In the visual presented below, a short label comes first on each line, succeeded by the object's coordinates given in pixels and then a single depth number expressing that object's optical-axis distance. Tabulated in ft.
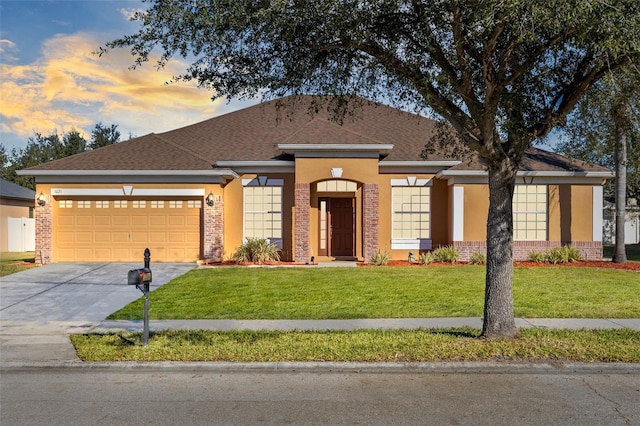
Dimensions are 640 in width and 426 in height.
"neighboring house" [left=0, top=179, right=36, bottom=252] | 96.12
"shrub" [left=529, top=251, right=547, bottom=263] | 63.98
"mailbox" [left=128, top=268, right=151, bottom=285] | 25.15
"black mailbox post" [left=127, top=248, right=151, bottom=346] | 25.22
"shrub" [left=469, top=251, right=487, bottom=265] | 63.21
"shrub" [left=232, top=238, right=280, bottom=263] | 62.59
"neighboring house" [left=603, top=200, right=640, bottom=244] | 128.57
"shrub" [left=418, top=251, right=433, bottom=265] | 63.16
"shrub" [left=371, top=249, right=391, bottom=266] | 61.57
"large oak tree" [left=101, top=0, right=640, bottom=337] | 23.95
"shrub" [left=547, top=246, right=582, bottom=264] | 63.67
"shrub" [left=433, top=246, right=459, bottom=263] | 63.62
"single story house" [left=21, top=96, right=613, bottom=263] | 62.64
